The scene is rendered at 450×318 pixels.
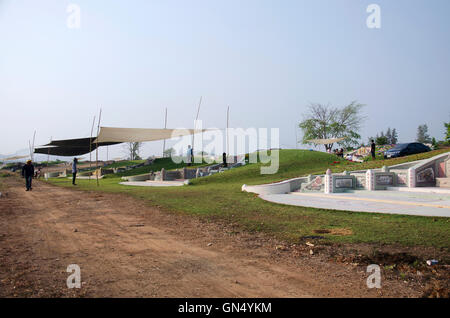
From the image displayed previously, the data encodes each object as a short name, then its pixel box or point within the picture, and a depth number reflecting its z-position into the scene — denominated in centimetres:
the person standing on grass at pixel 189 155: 2640
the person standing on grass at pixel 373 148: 2208
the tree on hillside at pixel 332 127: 4512
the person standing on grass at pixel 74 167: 2018
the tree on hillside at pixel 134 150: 5691
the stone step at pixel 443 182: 1213
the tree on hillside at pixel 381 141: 3630
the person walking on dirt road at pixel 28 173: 1606
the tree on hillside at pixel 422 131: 7754
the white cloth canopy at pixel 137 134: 2281
